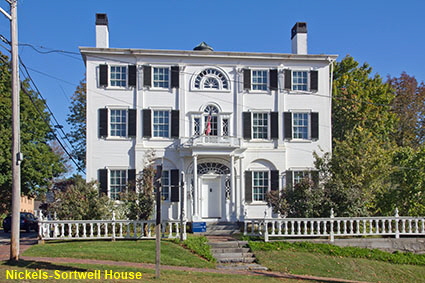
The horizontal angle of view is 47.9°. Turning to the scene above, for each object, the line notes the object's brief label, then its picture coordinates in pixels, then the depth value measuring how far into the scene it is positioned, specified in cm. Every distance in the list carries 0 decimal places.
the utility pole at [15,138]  1470
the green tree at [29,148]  2707
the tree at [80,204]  1941
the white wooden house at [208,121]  2497
